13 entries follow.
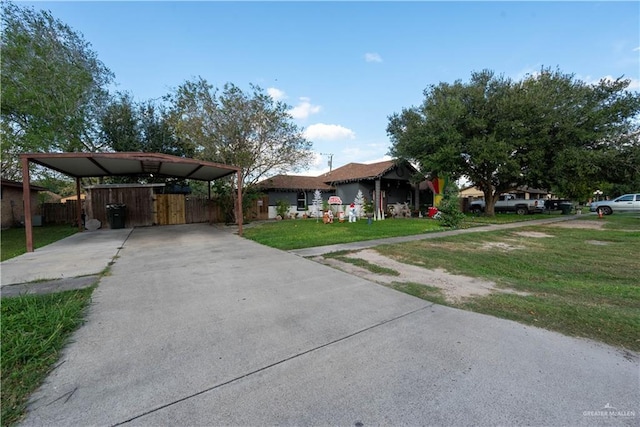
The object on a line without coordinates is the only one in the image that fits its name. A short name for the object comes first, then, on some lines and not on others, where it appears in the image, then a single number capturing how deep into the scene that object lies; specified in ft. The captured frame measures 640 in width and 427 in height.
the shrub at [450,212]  42.55
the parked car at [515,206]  76.79
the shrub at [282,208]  65.41
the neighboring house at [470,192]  139.23
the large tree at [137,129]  58.18
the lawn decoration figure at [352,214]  55.39
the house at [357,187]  66.28
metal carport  28.35
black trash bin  46.73
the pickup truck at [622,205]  64.69
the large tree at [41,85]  41.01
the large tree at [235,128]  45.65
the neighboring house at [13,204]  50.01
